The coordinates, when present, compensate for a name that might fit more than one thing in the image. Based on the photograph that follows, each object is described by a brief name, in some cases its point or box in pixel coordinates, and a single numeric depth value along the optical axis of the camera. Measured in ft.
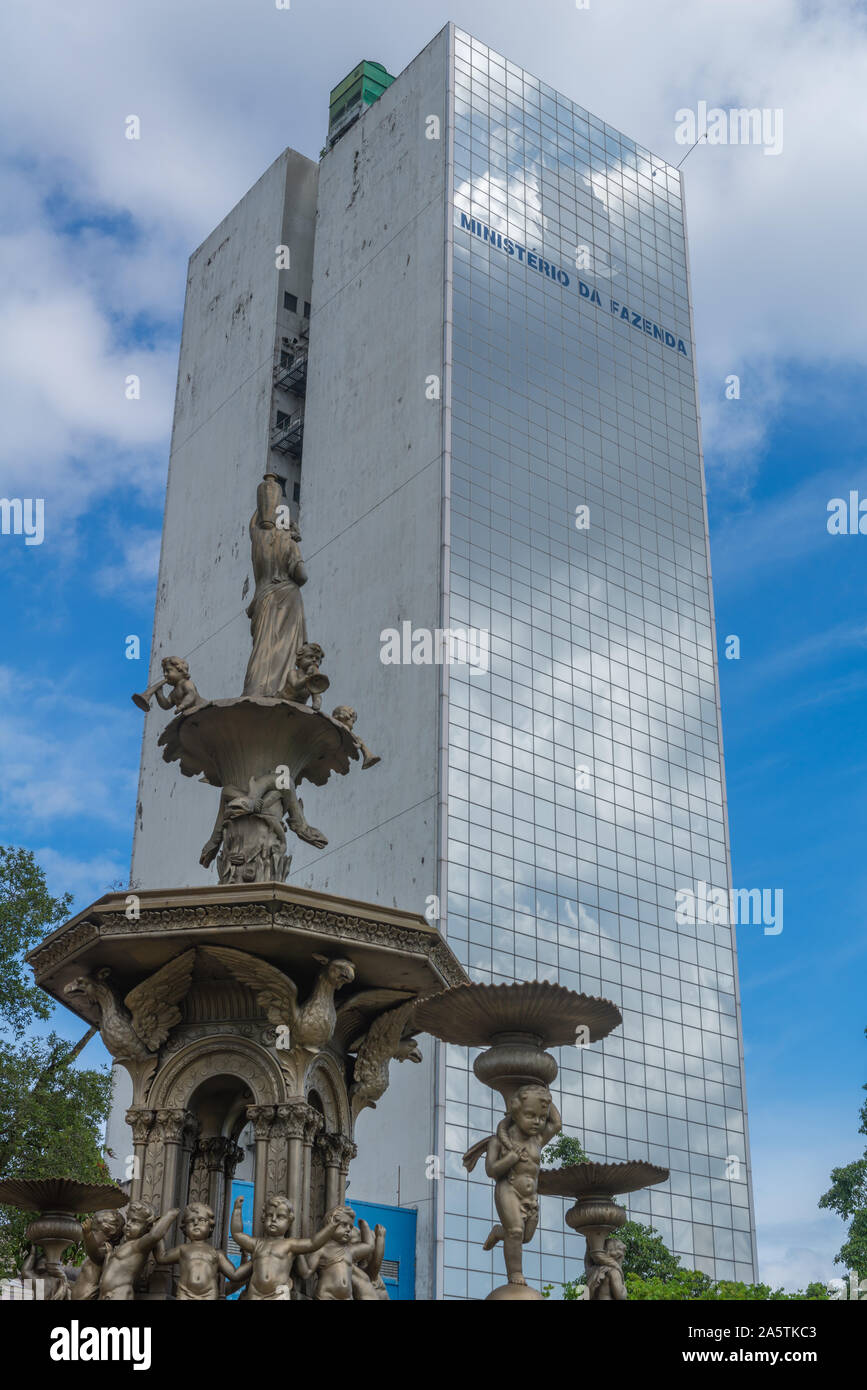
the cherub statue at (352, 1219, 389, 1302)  38.96
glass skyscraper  181.68
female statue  47.50
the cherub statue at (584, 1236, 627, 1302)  52.70
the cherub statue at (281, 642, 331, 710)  46.88
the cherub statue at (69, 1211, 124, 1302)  38.37
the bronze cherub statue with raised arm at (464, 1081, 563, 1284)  40.60
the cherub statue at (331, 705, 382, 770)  46.73
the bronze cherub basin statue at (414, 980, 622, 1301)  40.60
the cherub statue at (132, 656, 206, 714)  45.83
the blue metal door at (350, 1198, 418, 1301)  153.89
